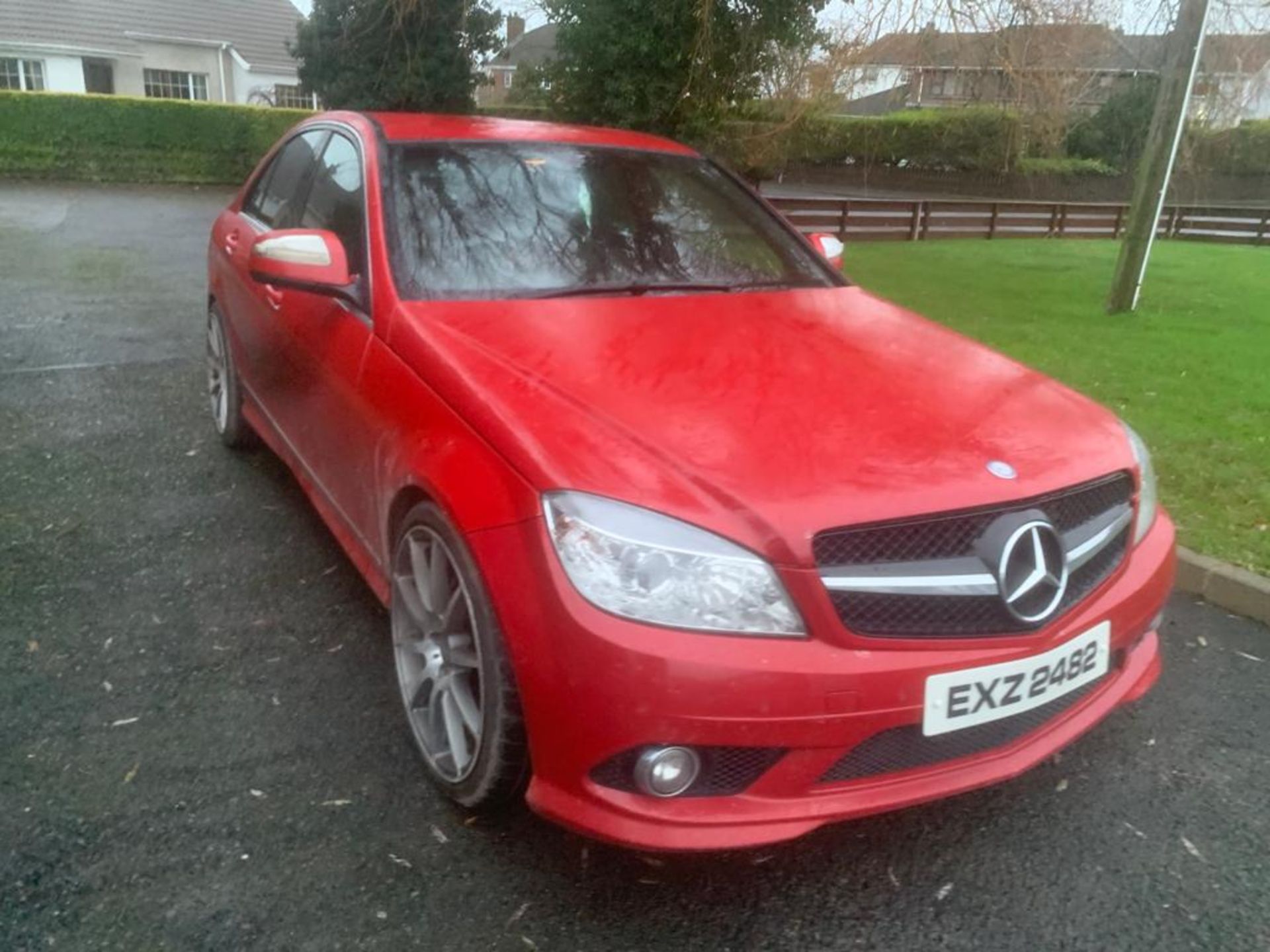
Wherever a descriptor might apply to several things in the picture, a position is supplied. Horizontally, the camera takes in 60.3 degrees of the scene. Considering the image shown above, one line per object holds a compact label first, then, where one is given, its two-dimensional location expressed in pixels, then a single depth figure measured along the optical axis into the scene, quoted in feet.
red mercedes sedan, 7.09
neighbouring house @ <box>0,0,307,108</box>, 104.99
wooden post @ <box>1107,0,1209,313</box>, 29.35
